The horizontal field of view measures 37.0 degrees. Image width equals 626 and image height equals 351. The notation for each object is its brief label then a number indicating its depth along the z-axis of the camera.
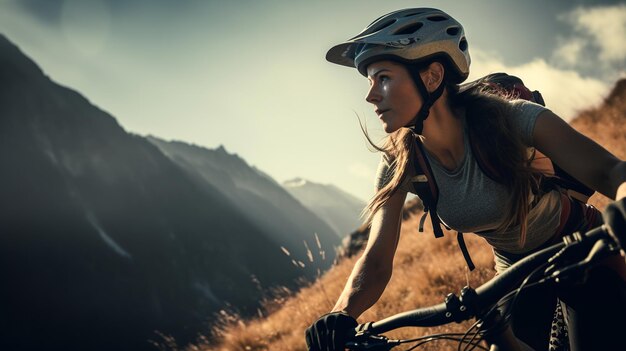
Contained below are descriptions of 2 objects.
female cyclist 1.74
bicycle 1.51
